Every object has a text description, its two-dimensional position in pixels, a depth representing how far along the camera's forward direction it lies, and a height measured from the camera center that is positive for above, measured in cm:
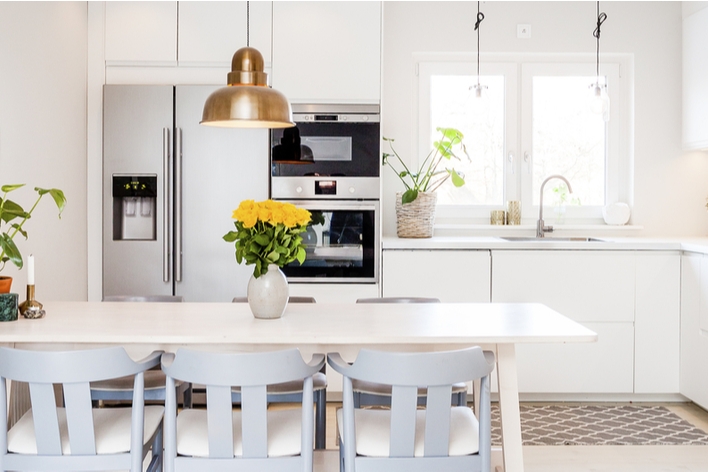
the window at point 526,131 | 480 +61
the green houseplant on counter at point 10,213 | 248 +2
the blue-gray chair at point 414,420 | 196 -57
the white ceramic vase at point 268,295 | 251 -26
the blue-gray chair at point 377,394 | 262 -67
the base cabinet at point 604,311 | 409 -51
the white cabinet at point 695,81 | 434 +89
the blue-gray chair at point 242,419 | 197 -57
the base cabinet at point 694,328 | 385 -59
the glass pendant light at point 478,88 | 454 +88
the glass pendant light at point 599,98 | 427 +74
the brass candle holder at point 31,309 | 249 -32
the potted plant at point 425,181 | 439 +26
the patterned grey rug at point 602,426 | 353 -108
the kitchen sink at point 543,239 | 448 -11
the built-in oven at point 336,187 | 409 +19
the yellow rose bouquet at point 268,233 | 244 -5
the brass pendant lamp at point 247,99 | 231 +39
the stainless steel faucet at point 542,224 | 458 -2
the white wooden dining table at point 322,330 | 221 -35
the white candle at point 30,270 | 260 -19
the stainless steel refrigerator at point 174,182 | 404 +21
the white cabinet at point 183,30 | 405 +108
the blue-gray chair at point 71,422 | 198 -58
